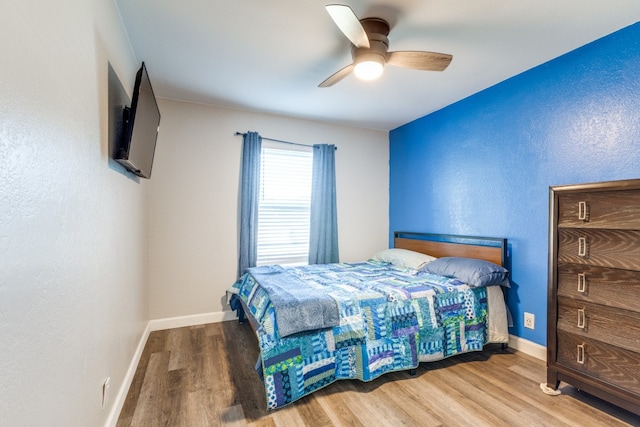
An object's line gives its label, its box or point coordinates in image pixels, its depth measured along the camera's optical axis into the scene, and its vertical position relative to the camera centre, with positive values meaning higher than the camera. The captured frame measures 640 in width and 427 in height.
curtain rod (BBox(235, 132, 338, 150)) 3.56 +0.95
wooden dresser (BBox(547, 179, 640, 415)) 1.68 -0.41
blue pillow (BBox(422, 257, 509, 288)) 2.54 -0.45
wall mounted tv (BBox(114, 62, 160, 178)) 1.65 +0.51
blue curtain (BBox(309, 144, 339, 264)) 3.88 +0.10
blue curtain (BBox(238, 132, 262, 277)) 3.48 +0.18
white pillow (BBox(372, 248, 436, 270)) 3.24 -0.45
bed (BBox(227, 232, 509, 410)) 1.93 -0.72
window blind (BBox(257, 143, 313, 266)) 3.71 +0.15
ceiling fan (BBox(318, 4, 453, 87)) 1.92 +1.10
